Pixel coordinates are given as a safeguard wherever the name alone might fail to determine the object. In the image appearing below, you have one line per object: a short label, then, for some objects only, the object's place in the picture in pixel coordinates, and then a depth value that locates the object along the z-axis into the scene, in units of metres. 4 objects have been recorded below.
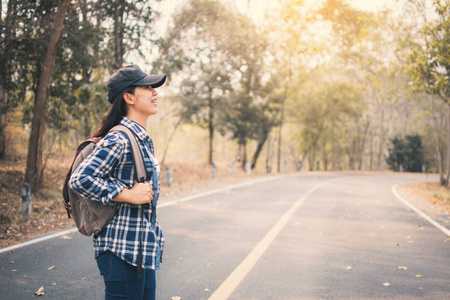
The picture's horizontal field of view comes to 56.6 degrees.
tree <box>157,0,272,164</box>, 18.83
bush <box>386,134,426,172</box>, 50.88
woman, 2.37
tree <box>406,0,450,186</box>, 13.82
